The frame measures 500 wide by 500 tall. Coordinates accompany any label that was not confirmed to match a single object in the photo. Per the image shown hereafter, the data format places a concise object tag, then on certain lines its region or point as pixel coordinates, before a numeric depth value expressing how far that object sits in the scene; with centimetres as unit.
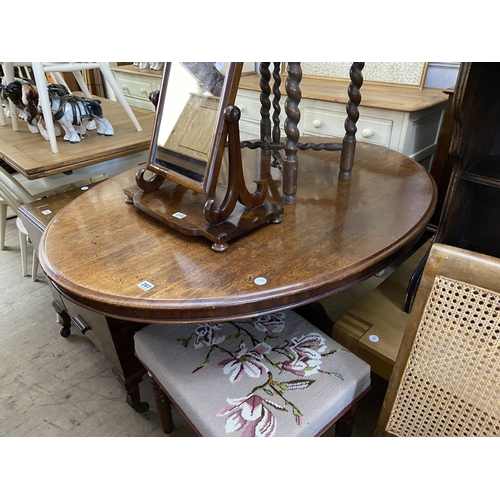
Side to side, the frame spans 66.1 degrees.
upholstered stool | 89
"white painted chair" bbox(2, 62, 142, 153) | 155
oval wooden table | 79
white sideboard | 173
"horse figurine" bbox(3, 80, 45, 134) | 185
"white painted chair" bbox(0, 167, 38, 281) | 177
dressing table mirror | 92
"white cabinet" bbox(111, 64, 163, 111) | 294
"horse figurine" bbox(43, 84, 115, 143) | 175
